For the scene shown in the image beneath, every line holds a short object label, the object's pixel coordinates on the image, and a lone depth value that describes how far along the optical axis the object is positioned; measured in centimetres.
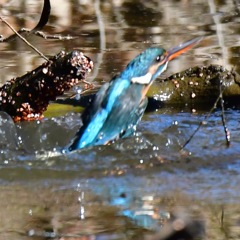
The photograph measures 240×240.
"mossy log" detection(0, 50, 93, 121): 919
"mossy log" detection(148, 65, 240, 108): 1188
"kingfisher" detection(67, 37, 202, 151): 902
